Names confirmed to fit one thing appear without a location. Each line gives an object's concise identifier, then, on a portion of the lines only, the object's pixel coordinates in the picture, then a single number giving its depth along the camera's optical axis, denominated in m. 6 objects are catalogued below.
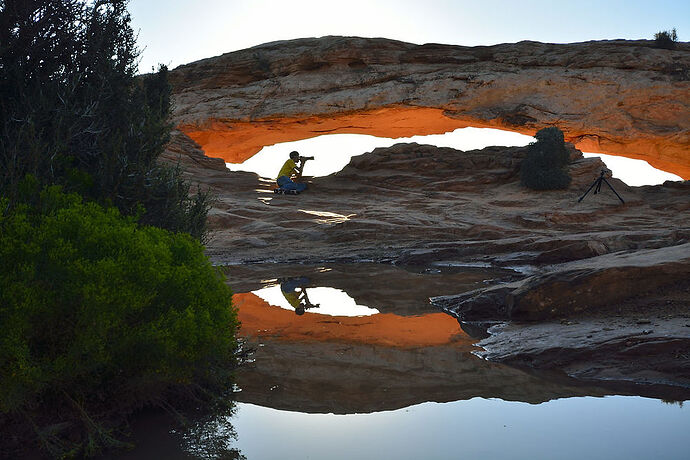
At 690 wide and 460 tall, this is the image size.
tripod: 26.54
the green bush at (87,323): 4.23
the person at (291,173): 31.12
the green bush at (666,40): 29.69
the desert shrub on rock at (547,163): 28.89
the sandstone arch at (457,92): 28.67
